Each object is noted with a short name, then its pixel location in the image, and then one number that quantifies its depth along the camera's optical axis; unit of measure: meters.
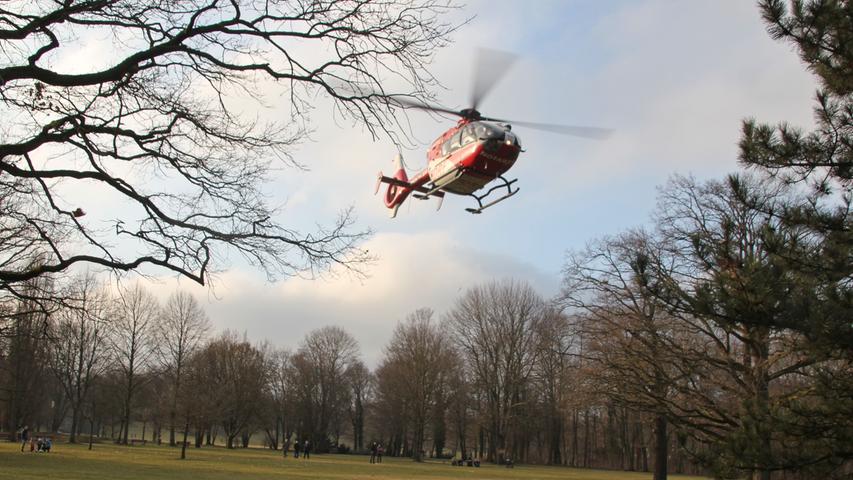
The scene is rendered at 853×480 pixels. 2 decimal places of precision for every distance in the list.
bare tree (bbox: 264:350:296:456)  68.81
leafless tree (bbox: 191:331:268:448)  60.06
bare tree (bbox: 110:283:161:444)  50.03
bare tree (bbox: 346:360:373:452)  76.56
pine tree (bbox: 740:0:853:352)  8.12
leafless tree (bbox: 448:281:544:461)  54.16
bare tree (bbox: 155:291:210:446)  48.81
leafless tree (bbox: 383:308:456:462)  54.34
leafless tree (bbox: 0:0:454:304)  7.19
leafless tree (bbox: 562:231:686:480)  20.55
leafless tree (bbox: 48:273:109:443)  49.34
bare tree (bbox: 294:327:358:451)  68.44
